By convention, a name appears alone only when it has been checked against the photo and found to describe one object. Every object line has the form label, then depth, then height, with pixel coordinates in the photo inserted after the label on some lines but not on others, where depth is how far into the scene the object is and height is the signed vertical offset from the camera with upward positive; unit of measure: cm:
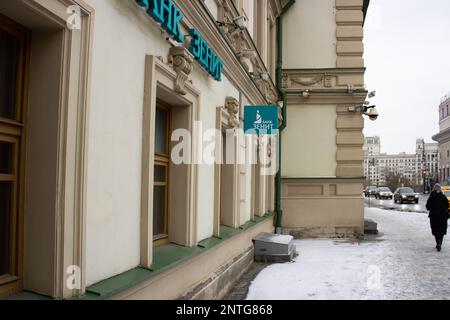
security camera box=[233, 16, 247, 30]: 735 +244
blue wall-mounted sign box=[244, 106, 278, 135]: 820 +105
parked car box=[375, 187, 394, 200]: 4722 -127
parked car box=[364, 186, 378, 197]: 5434 -117
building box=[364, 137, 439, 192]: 11719 +492
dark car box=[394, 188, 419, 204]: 3722 -114
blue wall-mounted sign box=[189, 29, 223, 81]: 519 +146
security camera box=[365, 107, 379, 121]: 1344 +192
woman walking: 1129 -77
